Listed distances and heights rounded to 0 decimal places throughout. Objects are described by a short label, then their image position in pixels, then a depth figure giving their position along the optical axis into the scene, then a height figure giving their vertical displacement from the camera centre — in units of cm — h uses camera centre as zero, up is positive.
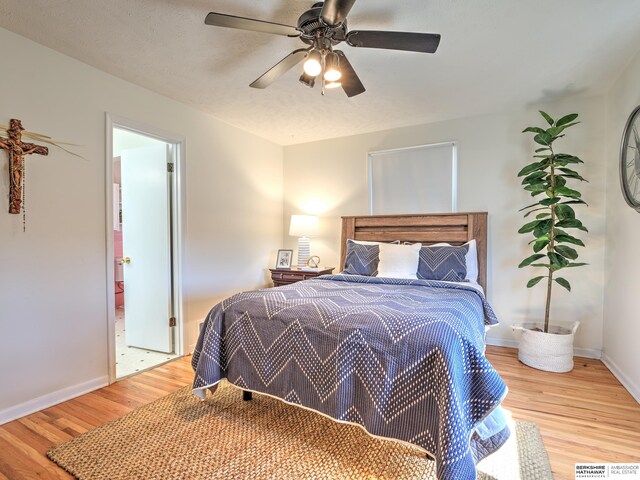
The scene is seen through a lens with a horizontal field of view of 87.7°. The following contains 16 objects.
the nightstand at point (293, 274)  370 -46
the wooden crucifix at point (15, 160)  202 +44
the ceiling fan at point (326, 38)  155 +100
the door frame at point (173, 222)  254 +9
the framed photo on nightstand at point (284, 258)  415 -31
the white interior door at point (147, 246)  318 -14
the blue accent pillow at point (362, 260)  317 -26
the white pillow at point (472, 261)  298 -25
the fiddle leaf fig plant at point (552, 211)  267 +19
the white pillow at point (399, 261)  301 -25
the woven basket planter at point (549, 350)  272 -96
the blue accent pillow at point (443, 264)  286 -26
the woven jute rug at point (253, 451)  158 -114
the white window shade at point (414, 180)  354 +60
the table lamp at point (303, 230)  399 +4
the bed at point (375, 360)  137 -61
